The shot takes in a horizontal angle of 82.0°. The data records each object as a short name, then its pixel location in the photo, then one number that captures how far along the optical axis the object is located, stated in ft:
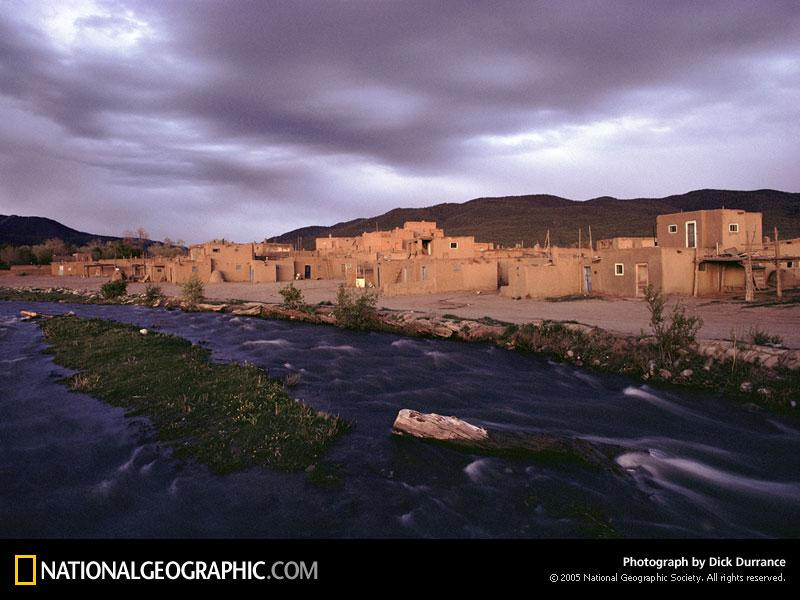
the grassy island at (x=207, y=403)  22.26
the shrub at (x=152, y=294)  107.45
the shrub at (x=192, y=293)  97.45
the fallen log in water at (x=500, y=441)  22.86
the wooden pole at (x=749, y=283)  72.49
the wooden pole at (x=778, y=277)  71.87
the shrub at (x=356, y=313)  65.80
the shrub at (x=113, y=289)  118.83
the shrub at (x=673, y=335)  37.76
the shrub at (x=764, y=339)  37.65
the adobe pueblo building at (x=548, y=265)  81.56
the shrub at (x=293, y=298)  79.20
